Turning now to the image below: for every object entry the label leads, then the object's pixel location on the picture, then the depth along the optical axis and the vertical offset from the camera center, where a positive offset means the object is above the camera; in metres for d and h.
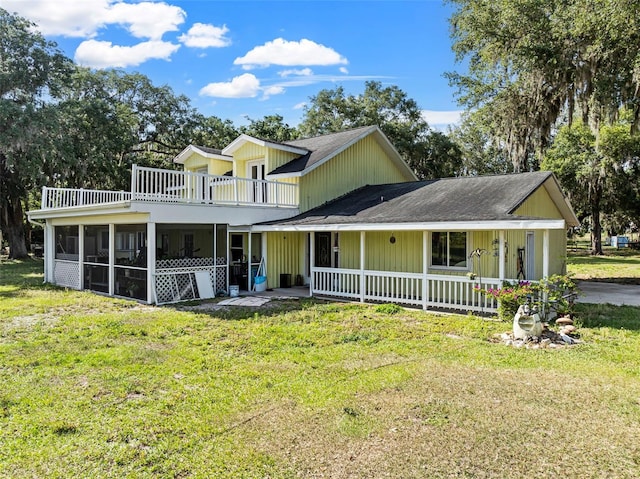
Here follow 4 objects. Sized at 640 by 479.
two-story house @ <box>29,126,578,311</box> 11.21 +0.19
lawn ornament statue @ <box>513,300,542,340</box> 7.67 -1.56
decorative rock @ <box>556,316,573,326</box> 8.63 -1.66
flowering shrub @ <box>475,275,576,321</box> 8.66 -1.19
